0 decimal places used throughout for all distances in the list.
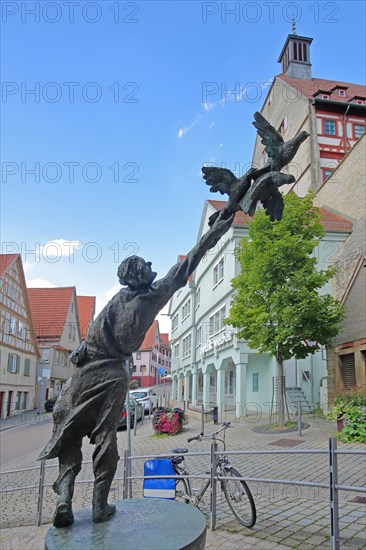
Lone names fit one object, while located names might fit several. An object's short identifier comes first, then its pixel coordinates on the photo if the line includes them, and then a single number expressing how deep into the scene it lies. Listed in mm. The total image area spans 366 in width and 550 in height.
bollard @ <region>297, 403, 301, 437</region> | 13750
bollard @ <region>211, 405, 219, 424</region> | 19733
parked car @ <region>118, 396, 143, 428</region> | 20653
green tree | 15766
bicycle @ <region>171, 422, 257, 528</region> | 5879
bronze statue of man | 3537
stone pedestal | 3008
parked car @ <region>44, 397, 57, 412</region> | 33344
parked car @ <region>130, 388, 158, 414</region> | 27694
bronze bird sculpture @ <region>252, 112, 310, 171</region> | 3959
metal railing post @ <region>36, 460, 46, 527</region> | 6512
